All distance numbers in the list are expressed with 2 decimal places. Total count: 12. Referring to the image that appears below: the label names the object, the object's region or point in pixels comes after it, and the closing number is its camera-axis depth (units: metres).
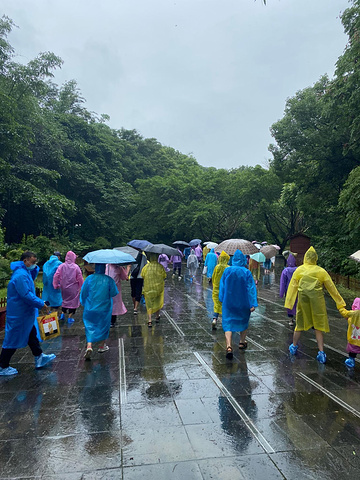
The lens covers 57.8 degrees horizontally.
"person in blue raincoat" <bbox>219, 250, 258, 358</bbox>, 5.13
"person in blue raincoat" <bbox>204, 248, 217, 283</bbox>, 12.47
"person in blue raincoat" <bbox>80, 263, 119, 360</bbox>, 4.87
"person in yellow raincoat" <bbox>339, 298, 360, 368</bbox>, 4.49
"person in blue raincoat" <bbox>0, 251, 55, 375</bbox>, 4.29
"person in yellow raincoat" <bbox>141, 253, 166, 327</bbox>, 6.76
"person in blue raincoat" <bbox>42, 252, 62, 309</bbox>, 7.24
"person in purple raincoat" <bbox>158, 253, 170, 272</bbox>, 10.88
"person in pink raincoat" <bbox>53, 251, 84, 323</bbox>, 7.10
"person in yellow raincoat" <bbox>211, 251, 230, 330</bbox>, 6.69
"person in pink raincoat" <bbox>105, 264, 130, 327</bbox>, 6.71
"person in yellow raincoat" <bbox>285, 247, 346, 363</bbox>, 4.81
